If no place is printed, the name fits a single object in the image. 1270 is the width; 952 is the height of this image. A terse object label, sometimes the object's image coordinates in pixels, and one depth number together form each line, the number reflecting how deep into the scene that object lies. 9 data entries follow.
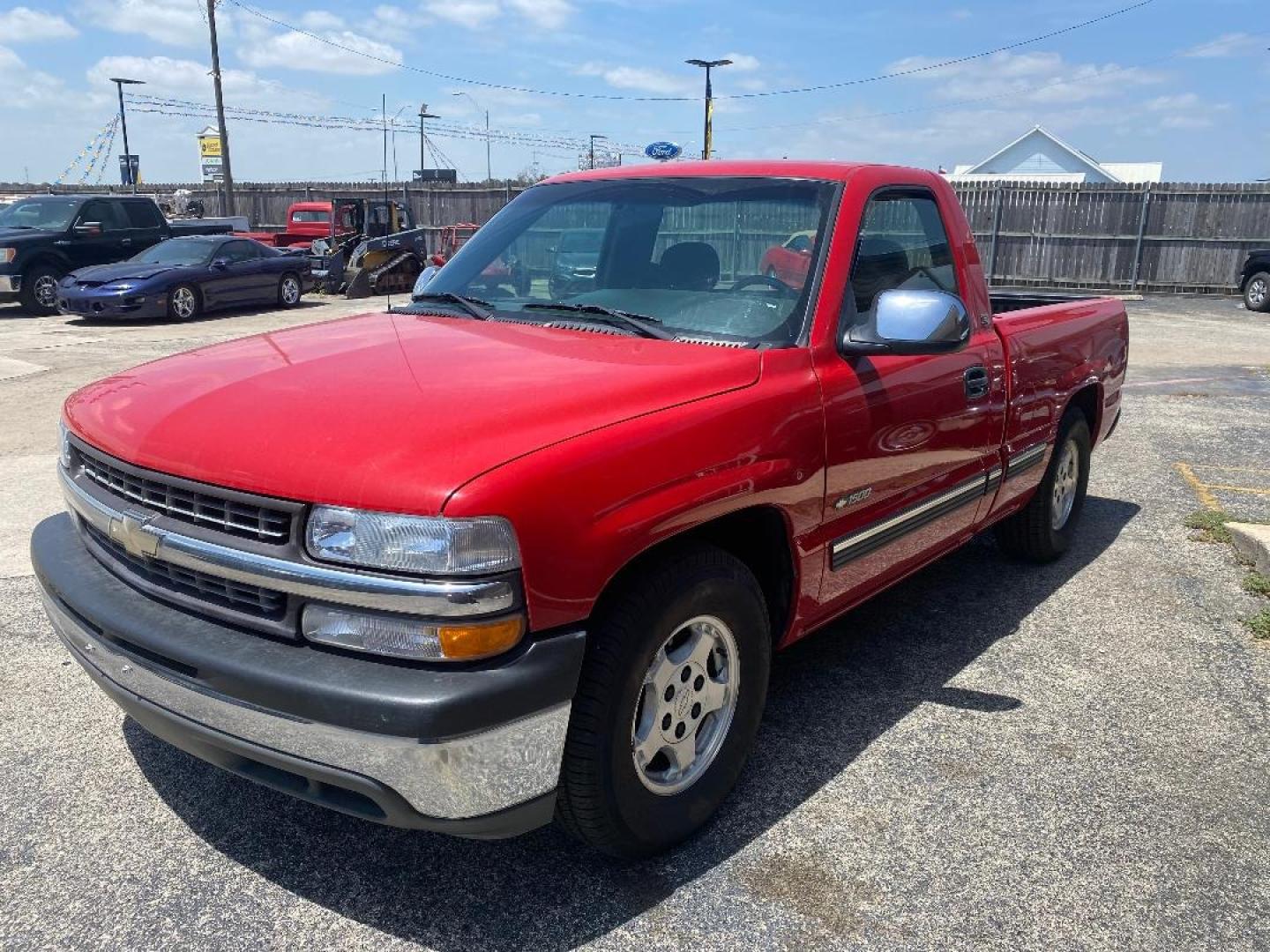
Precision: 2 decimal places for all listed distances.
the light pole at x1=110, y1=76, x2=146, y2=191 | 47.16
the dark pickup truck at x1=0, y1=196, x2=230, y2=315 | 16.34
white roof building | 58.84
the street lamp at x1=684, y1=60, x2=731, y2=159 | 29.84
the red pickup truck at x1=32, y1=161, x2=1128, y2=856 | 2.16
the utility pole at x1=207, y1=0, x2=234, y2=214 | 28.67
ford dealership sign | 30.67
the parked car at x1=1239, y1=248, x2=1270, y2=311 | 18.72
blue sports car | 14.99
